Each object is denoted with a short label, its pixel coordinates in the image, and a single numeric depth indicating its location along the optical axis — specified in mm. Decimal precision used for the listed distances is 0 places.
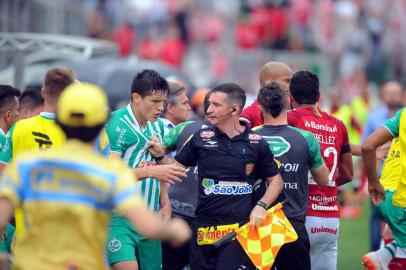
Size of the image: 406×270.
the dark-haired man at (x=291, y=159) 18828
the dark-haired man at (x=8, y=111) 19312
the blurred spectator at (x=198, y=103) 28839
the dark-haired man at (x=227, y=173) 18047
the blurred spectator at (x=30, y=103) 21266
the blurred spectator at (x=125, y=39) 58656
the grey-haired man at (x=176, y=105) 22875
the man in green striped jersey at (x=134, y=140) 18578
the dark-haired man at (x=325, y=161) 19859
